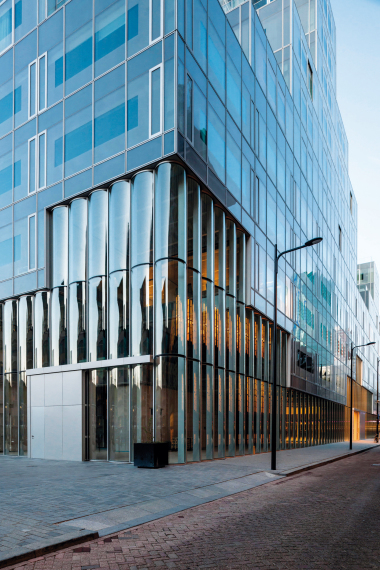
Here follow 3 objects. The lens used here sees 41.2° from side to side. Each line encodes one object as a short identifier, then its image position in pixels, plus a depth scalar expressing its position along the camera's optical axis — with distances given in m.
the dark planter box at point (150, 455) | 17.17
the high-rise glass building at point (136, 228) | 19.75
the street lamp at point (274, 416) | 18.29
